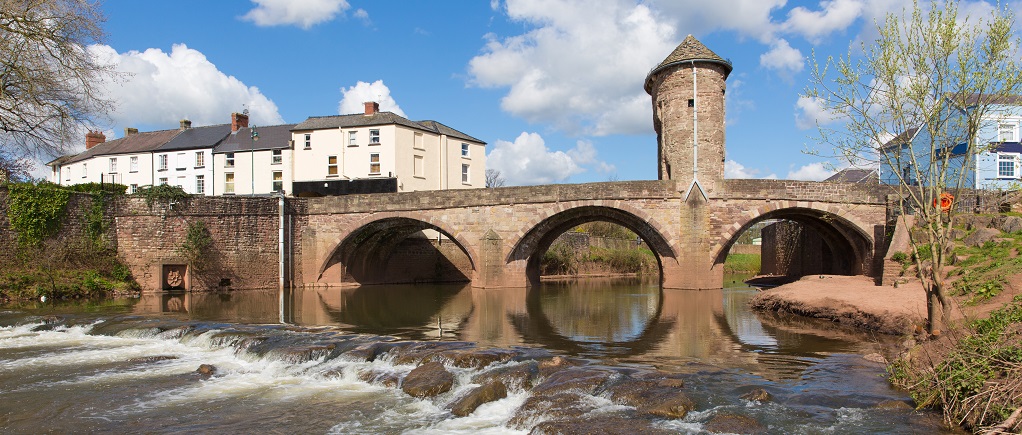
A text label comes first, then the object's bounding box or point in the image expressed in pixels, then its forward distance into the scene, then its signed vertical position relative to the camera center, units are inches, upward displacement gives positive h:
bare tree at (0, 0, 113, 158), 847.1 +207.1
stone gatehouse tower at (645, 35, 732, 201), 1021.8 +162.3
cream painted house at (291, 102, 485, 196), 1501.0 +165.1
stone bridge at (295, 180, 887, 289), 990.4 +7.7
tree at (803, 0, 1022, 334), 380.2 +70.4
